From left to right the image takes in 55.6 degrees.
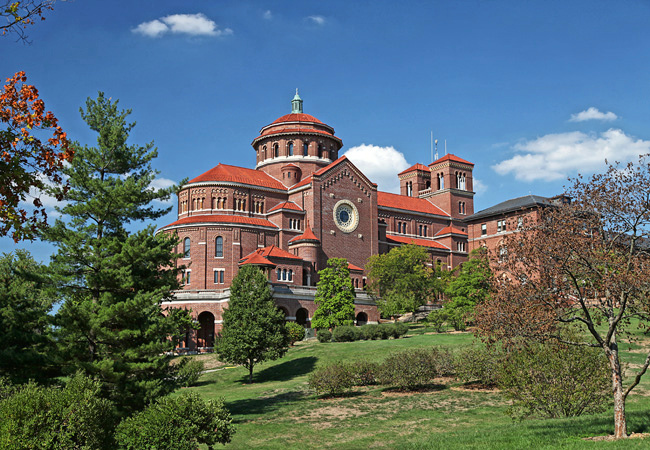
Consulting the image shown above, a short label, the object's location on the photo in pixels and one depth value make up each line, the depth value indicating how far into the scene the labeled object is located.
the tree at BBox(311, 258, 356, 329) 60.62
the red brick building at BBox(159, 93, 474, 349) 66.38
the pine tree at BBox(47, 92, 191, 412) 24.70
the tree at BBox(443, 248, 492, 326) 54.03
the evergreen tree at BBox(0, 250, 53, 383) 25.09
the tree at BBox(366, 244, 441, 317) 66.81
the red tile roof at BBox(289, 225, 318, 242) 70.81
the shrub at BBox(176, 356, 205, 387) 27.03
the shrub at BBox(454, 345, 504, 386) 30.28
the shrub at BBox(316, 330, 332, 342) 54.19
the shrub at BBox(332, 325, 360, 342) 53.28
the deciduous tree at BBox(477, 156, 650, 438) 16.08
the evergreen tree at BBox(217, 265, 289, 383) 43.34
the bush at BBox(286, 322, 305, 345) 56.72
